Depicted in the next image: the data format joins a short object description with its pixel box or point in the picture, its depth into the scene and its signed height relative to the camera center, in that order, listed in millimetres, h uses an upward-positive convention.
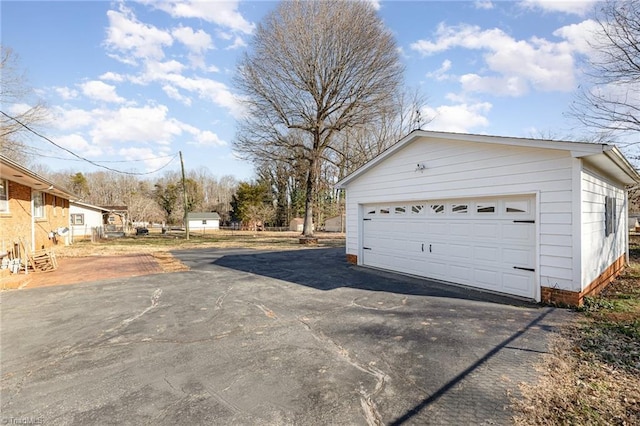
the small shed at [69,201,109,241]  25034 -247
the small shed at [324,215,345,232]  34812 -1417
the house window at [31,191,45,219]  14280 +598
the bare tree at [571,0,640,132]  11352 +5615
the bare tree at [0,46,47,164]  18312 +7132
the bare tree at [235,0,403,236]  19703 +9411
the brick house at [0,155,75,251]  10352 +344
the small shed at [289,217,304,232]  41188 -1548
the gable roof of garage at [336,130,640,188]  5203 +1108
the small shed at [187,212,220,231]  44791 -1080
